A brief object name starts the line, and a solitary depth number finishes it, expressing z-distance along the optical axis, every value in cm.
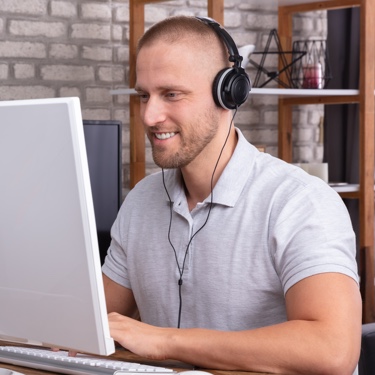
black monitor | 414
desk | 285
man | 289
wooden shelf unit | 469
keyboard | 277
